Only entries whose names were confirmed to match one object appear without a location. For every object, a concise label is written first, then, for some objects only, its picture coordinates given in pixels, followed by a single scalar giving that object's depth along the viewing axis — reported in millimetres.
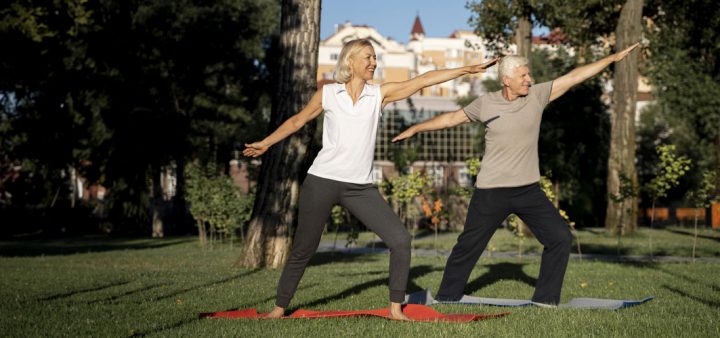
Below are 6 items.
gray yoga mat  9008
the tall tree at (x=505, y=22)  31406
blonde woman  7598
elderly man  8625
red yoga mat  7887
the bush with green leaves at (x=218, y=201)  22484
